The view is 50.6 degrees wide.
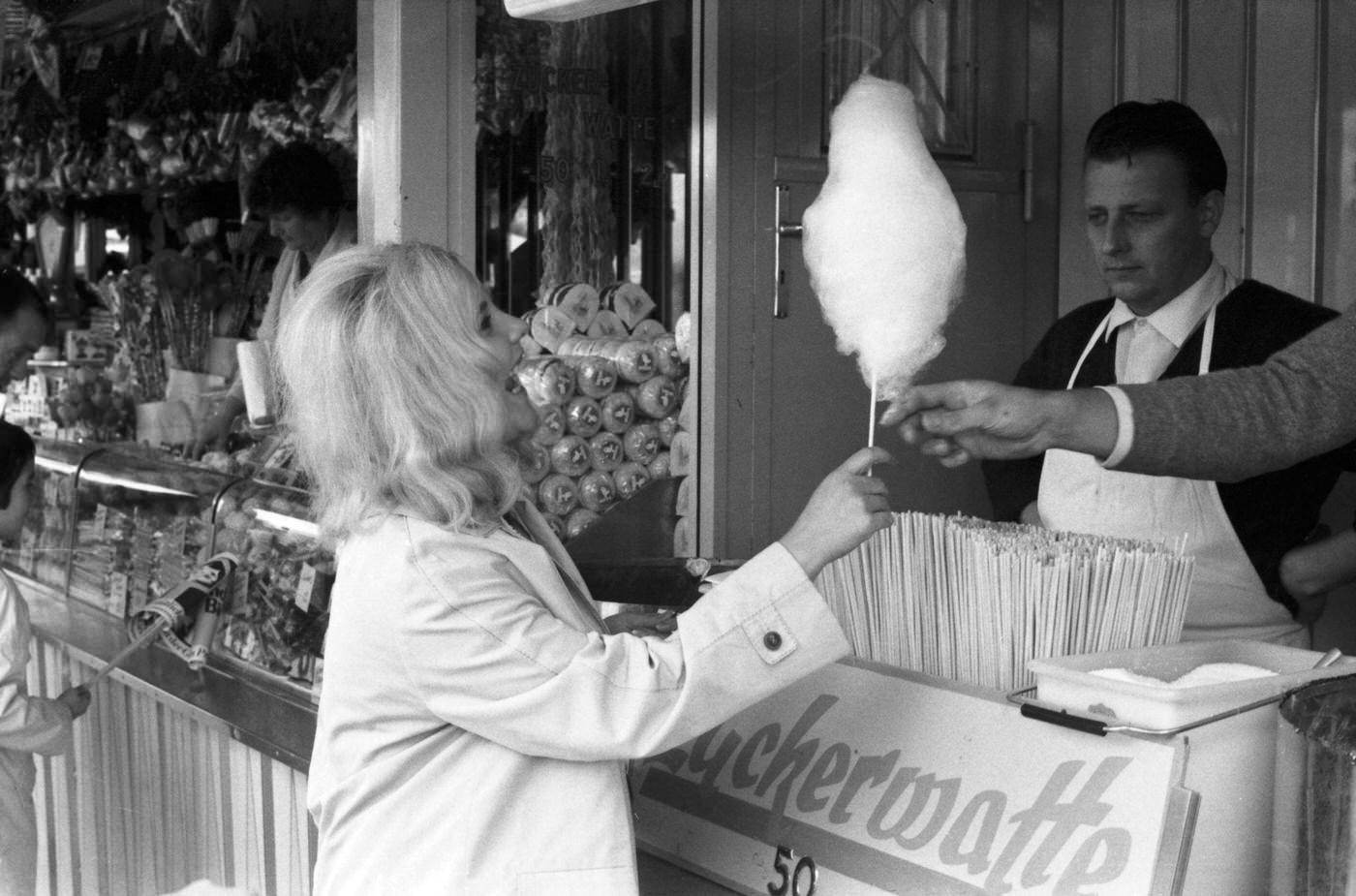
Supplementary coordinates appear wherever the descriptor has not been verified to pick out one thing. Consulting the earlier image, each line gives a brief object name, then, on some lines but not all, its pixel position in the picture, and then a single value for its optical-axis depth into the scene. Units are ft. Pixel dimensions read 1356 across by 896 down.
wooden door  9.60
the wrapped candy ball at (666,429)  10.34
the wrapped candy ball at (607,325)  10.73
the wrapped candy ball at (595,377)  10.11
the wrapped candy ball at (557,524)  9.94
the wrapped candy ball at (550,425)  9.91
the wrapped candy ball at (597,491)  10.05
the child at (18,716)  9.21
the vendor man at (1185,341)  7.84
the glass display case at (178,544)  9.80
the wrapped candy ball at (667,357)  10.36
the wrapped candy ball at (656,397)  10.27
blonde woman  4.93
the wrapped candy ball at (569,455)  9.99
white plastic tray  4.60
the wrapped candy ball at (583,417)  10.05
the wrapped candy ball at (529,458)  5.77
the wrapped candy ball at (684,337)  10.32
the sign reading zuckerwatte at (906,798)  4.71
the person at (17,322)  11.01
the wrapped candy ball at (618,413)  10.17
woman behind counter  12.44
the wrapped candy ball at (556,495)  9.91
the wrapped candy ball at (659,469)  10.26
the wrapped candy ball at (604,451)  10.14
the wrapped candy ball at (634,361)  10.27
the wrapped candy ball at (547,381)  9.97
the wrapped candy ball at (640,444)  10.24
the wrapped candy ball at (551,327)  10.55
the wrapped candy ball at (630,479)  10.15
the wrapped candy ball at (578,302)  10.74
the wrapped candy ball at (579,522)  9.95
